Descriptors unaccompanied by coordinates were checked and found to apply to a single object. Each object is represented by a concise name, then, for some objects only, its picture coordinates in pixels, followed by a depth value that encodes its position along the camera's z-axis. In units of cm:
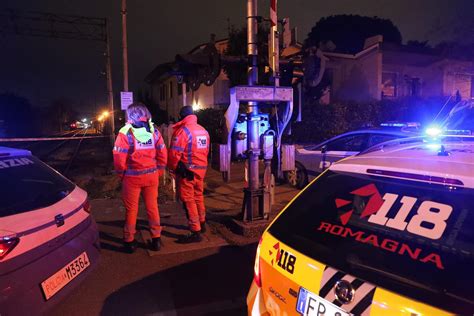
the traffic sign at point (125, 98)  1159
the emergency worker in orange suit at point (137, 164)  442
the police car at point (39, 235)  254
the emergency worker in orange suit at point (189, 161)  500
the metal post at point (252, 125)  531
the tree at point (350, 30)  4006
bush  1605
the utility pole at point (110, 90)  1785
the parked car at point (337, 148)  711
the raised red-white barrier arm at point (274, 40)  538
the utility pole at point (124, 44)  1308
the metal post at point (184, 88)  650
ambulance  161
